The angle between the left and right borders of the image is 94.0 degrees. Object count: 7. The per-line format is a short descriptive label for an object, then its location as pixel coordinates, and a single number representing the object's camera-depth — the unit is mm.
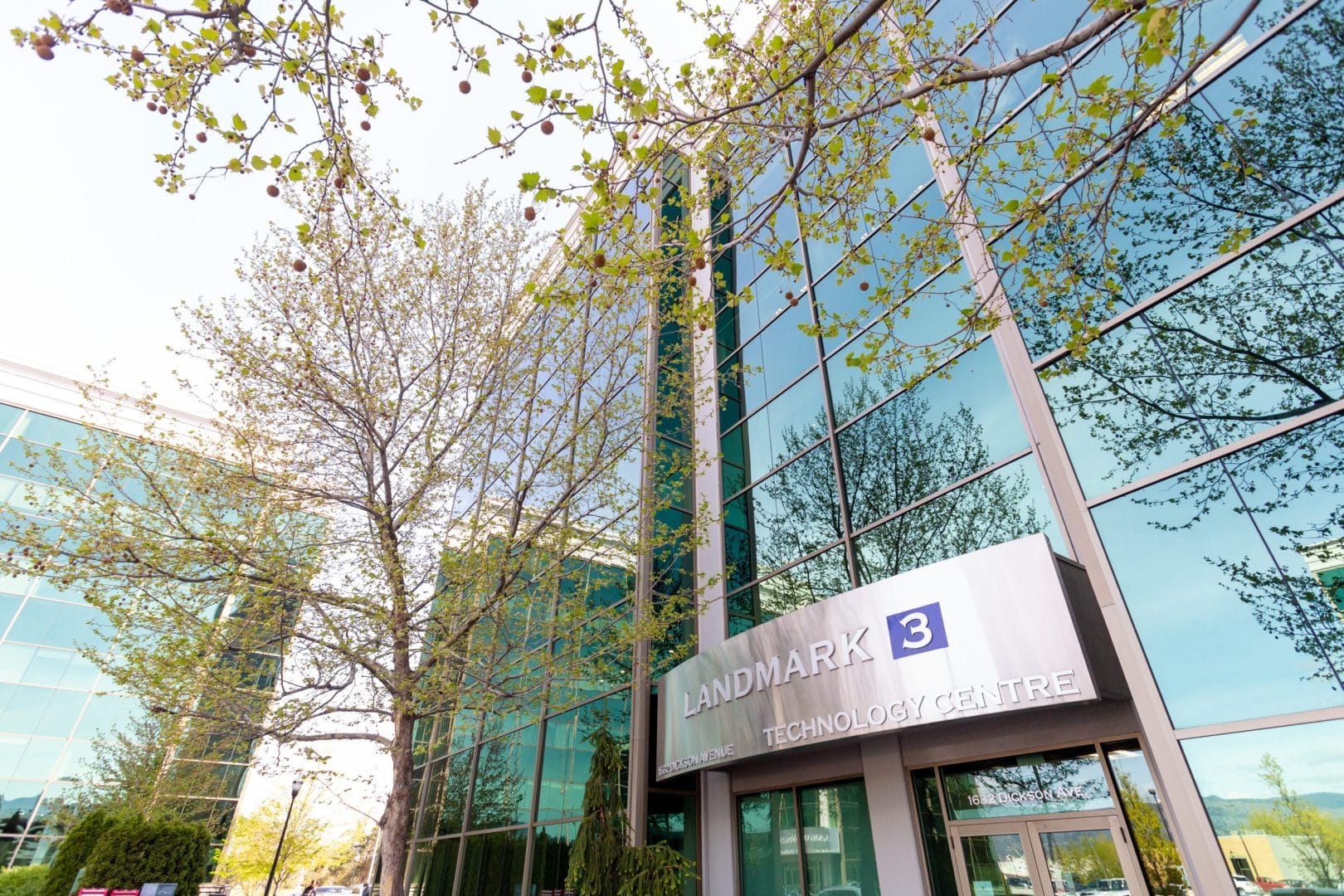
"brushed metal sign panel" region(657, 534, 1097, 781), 5918
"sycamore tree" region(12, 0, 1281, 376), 3854
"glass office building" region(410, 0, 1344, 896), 5016
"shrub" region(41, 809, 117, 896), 12734
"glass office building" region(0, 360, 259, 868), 21969
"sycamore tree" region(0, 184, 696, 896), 8375
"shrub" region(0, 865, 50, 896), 16516
